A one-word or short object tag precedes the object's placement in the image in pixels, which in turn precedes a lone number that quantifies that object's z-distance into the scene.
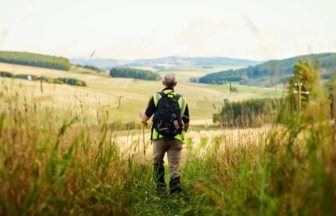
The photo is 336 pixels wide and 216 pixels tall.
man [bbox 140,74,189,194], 9.22
